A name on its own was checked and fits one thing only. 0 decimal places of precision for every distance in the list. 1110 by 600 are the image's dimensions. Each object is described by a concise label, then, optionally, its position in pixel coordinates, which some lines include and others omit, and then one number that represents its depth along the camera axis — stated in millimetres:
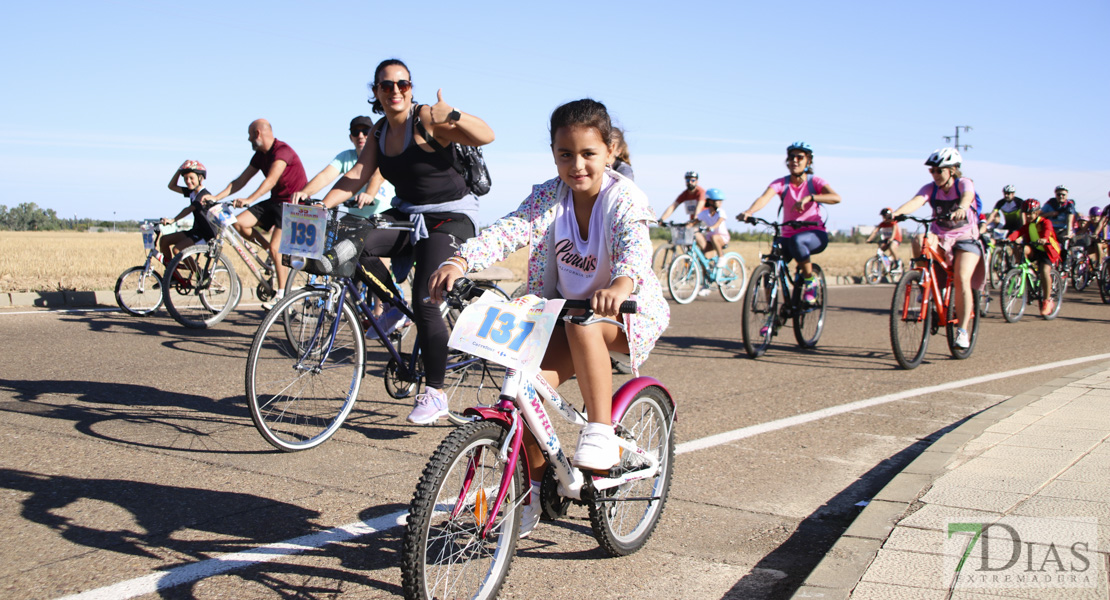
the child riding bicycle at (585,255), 3330
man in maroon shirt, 9992
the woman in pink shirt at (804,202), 9453
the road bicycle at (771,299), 9316
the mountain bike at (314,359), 5074
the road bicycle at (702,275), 16288
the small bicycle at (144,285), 10617
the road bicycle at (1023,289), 13914
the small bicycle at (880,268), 24677
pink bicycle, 2811
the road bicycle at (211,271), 10016
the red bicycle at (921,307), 8741
